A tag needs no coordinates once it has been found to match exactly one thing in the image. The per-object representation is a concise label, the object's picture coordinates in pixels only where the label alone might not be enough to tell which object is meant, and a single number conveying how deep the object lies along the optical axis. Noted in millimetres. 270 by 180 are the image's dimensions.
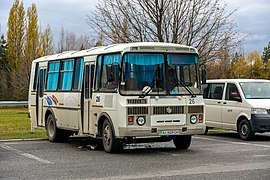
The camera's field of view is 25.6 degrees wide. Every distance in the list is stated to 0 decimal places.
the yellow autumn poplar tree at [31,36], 59094
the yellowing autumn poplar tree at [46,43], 61906
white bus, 14156
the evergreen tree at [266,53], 103712
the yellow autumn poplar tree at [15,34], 67506
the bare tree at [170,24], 26062
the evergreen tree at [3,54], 73188
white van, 18078
